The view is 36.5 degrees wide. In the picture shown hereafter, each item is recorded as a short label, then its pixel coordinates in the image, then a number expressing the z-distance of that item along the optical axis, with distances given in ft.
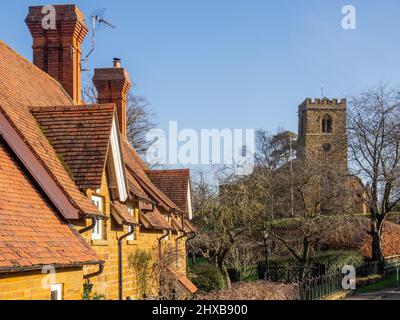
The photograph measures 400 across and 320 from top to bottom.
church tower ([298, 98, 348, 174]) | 231.71
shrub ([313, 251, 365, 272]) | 102.78
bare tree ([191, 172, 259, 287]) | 105.60
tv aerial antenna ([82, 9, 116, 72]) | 72.79
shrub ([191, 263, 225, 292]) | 82.43
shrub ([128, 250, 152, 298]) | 51.69
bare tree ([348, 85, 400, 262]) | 117.50
